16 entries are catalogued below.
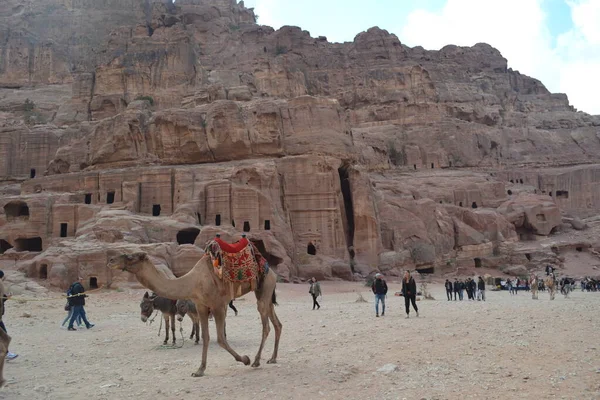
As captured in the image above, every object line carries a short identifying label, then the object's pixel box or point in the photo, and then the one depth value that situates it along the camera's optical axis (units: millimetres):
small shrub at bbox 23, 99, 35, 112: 82312
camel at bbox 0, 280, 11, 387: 8773
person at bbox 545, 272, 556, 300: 28609
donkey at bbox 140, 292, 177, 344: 14945
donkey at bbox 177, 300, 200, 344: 14781
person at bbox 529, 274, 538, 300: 30094
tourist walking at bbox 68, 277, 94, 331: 17953
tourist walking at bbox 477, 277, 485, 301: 29700
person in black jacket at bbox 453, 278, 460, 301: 30622
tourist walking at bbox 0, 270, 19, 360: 12412
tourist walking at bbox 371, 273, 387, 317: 18953
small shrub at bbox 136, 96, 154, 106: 73075
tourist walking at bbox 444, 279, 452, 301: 30250
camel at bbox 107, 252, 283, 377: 10391
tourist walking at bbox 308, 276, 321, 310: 23516
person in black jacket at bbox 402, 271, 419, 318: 17719
